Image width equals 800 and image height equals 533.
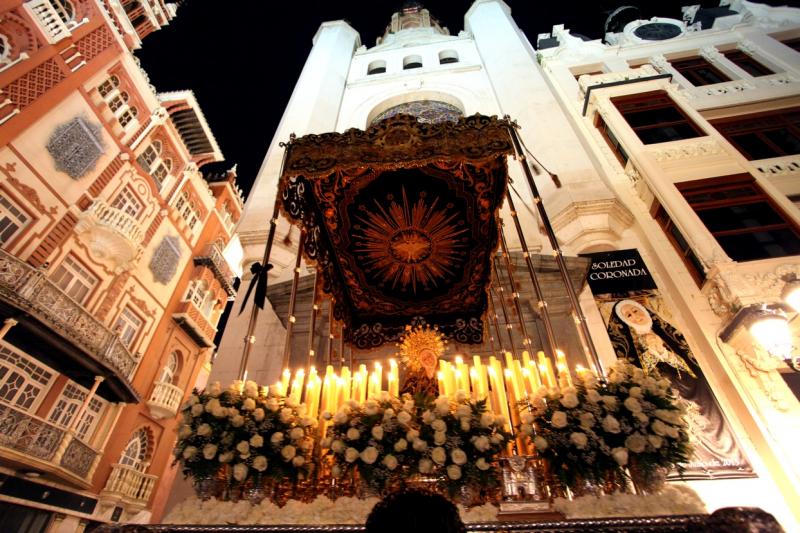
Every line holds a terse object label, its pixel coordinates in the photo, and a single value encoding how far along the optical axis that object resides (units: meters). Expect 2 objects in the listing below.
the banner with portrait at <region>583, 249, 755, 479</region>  4.96
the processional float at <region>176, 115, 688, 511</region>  2.91
